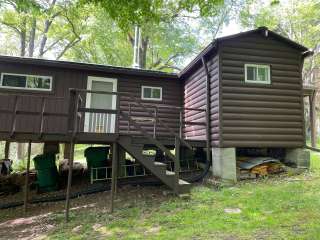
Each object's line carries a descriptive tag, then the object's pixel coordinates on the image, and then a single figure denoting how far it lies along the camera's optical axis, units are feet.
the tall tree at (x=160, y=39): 71.56
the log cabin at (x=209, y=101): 25.36
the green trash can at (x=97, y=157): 33.68
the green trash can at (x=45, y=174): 33.17
